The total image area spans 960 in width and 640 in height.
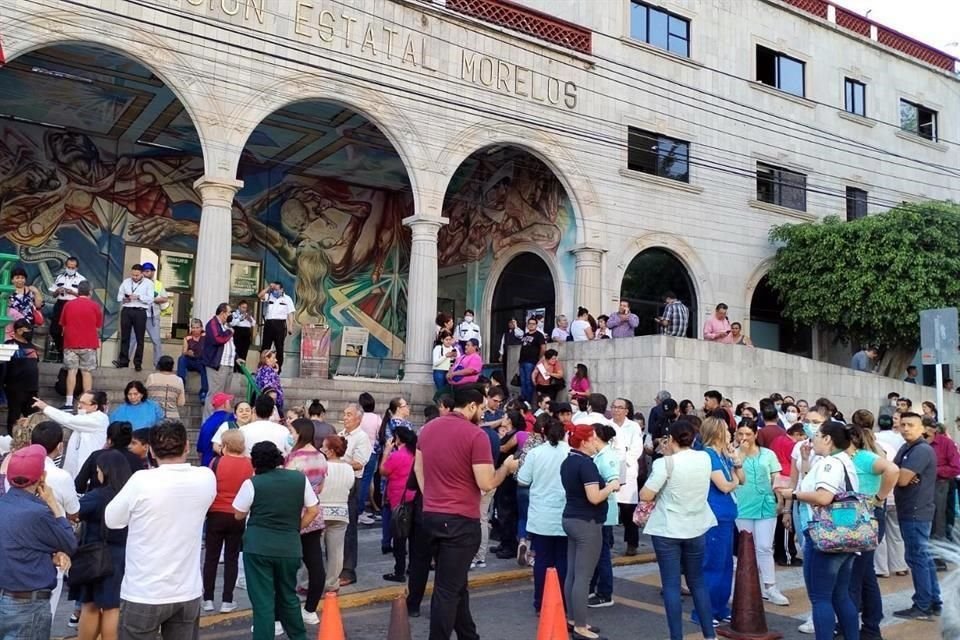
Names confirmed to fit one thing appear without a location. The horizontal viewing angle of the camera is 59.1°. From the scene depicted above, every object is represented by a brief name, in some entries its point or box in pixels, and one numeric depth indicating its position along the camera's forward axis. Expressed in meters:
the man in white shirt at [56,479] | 5.28
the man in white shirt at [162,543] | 4.55
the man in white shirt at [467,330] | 16.73
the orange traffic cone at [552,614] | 5.30
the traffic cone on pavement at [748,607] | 6.91
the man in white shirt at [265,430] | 7.84
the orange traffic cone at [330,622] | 4.88
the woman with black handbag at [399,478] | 8.34
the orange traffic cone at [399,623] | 5.07
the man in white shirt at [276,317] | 15.12
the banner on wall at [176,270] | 20.52
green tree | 20.64
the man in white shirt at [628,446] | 9.57
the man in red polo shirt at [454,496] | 5.72
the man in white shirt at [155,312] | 13.98
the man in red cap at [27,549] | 4.48
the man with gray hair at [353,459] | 8.46
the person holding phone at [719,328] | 18.50
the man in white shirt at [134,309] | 13.62
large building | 15.61
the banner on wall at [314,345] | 19.28
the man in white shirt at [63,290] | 12.87
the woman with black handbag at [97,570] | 5.30
